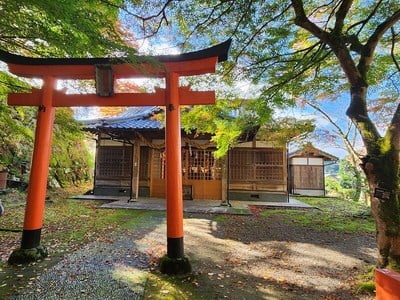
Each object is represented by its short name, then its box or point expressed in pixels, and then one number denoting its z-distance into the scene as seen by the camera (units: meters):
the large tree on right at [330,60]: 3.21
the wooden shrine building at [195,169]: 11.72
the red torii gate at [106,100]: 3.76
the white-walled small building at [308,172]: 17.67
